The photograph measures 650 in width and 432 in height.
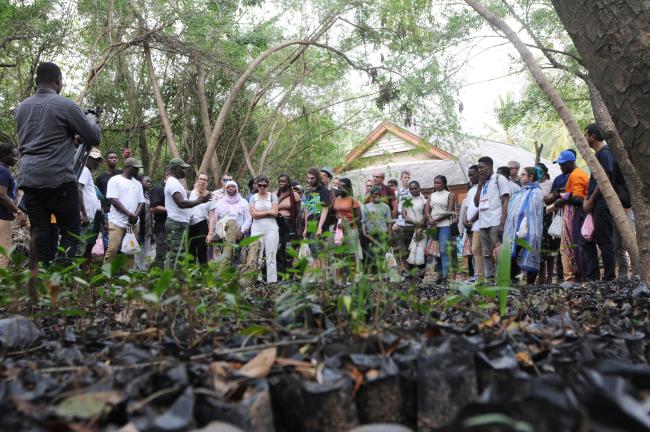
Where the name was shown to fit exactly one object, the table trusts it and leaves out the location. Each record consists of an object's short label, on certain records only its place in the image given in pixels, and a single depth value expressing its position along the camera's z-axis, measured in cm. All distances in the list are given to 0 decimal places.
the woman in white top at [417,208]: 1010
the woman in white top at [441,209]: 1019
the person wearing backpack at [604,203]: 692
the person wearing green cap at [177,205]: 837
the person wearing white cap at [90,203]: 769
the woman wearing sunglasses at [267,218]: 902
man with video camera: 498
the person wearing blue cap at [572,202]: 791
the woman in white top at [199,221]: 873
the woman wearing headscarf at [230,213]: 1012
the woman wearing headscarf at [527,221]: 779
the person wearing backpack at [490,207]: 848
